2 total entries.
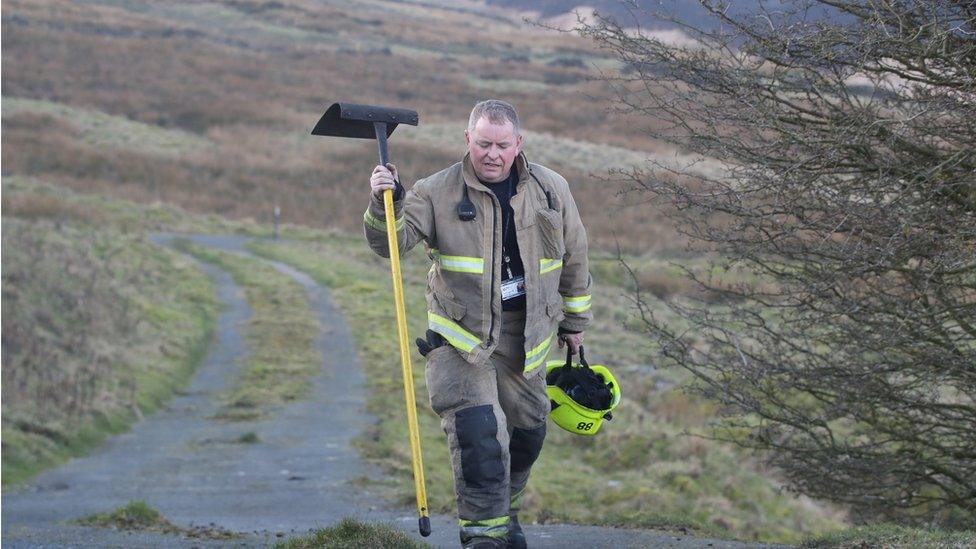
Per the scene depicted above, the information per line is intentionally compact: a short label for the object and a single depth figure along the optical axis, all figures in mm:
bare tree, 13057
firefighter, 10604
